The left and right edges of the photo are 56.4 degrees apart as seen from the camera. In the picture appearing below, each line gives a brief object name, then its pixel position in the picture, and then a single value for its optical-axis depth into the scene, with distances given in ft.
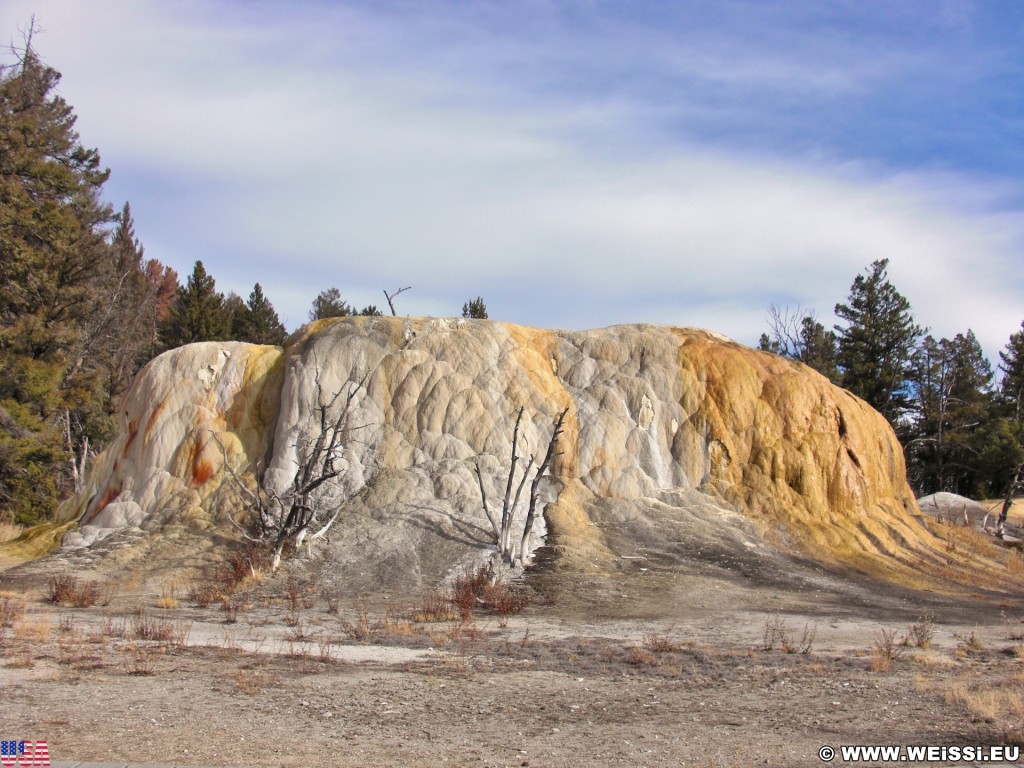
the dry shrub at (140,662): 35.99
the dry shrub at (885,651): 39.22
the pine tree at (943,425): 147.64
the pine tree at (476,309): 151.64
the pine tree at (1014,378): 159.22
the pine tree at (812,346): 153.79
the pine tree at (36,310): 91.66
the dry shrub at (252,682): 33.42
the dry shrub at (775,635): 44.70
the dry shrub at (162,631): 43.14
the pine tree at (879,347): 147.43
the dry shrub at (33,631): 41.96
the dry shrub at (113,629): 44.09
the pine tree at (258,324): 139.64
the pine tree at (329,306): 169.48
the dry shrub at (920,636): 45.06
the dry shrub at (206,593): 56.54
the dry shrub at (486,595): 55.83
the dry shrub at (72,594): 55.16
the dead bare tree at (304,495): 65.00
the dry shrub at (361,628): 46.39
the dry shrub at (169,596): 55.16
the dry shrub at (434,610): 53.52
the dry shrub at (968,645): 43.72
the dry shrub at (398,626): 48.16
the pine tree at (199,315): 128.67
